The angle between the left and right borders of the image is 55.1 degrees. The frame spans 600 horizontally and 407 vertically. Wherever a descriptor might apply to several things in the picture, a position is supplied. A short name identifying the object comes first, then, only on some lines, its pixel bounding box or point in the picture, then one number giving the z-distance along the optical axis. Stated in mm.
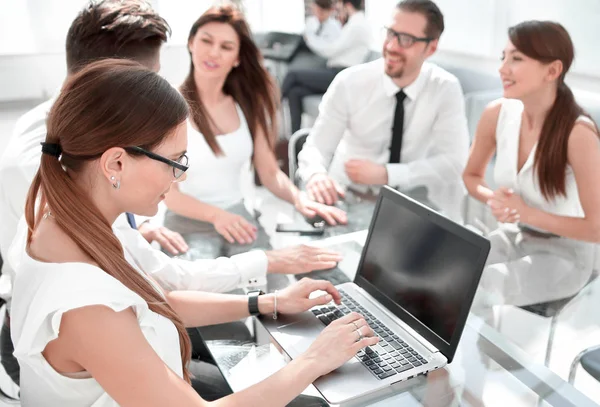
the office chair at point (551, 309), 1305
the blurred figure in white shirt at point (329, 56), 4277
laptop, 1040
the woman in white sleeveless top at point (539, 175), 1457
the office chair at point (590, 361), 1250
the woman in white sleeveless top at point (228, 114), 2047
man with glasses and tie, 2230
